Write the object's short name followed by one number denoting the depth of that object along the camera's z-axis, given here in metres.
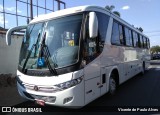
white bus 3.04
